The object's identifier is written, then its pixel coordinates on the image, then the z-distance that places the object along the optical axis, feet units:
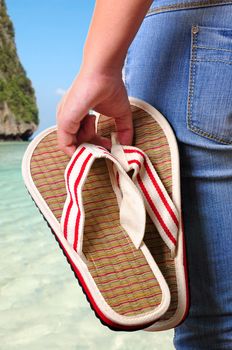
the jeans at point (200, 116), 2.20
